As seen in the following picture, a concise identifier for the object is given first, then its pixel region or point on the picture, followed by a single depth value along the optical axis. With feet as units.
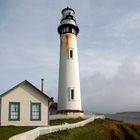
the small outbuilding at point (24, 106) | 43.78
